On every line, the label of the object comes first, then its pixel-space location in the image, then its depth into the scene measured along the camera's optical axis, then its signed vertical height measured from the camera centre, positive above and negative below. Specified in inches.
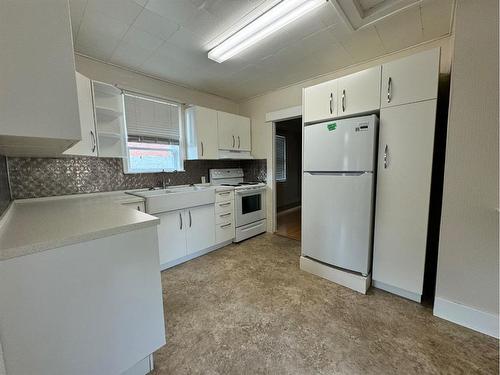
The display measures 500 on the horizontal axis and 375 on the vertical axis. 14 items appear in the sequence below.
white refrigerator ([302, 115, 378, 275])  74.1 -9.7
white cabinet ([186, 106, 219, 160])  122.0 +23.2
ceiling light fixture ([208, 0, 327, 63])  62.1 +51.1
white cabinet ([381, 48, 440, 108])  62.2 +28.6
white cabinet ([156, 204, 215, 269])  96.3 -32.9
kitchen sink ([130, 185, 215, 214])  90.0 -14.1
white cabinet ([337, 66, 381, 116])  72.4 +28.2
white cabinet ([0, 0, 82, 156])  29.9 +16.2
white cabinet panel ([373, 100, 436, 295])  65.5 -9.3
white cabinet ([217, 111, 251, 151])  135.2 +26.8
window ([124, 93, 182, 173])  106.4 +20.7
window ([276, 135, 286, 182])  211.1 +10.5
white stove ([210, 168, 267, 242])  130.0 -23.8
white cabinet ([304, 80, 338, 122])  81.7 +28.0
